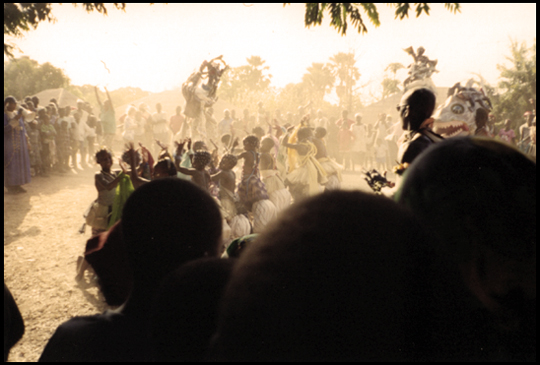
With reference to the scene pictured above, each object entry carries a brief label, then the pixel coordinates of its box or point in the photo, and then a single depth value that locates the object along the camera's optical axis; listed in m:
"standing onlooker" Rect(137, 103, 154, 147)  15.79
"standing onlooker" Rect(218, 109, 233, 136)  14.55
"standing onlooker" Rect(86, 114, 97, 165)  14.67
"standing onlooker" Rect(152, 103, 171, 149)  15.34
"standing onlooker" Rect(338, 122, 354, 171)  14.69
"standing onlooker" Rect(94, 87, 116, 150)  14.31
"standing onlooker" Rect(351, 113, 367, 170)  14.81
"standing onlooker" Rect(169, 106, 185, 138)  14.90
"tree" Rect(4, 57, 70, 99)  30.84
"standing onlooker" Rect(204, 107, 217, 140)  13.12
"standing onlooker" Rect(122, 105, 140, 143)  14.69
